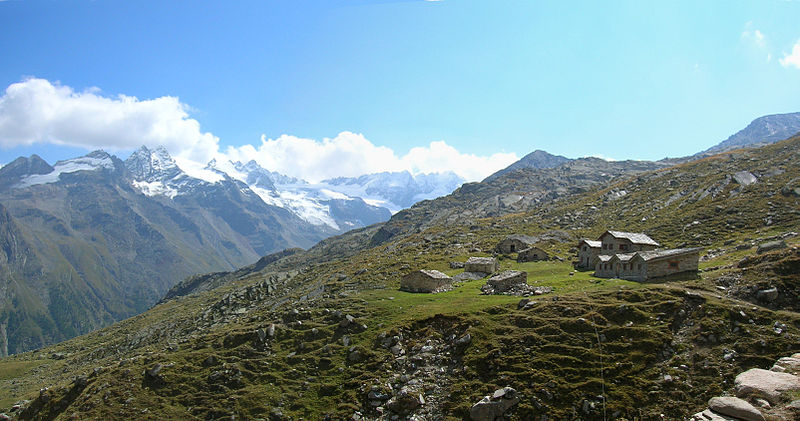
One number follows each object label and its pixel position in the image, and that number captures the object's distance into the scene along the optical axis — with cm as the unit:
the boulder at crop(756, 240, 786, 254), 4300
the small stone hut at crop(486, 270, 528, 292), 4556
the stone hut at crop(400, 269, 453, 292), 5162
